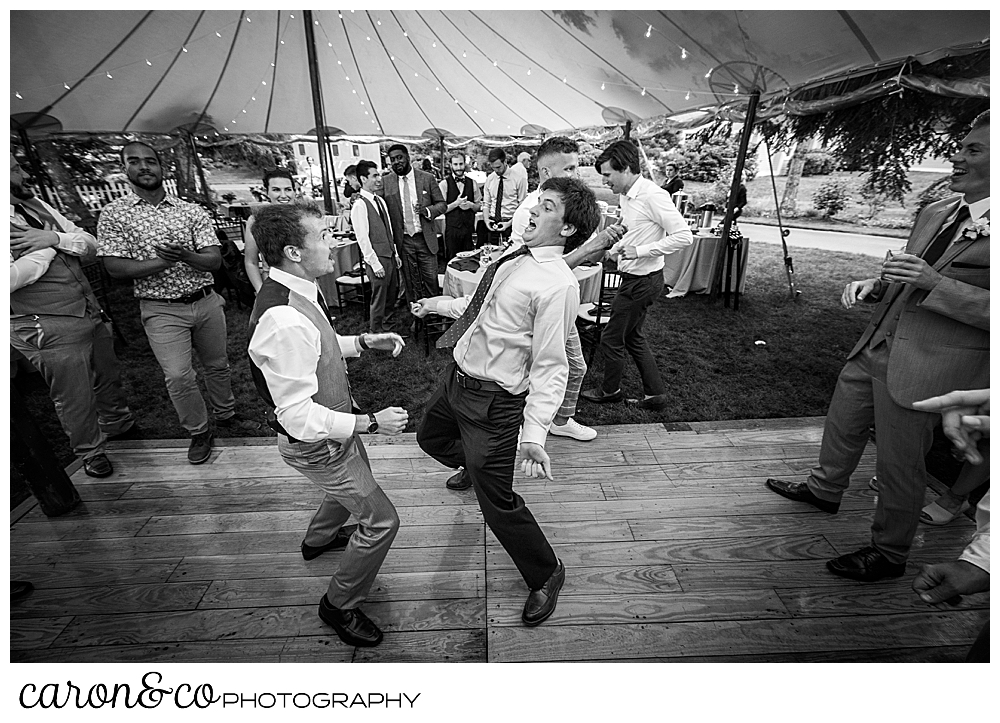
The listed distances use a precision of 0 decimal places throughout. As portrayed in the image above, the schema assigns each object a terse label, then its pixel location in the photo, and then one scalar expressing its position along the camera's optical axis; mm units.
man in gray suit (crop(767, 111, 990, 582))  1417
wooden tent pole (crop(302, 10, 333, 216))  3994
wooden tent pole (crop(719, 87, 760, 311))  5117
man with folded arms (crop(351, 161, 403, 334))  4047
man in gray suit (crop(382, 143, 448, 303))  4566
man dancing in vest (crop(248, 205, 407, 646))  1198
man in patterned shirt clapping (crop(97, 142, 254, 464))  2225
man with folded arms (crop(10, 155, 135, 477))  2082
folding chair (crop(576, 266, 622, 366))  3668
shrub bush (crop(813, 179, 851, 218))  8336
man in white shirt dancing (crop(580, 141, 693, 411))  2834
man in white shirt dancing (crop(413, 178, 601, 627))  1429
